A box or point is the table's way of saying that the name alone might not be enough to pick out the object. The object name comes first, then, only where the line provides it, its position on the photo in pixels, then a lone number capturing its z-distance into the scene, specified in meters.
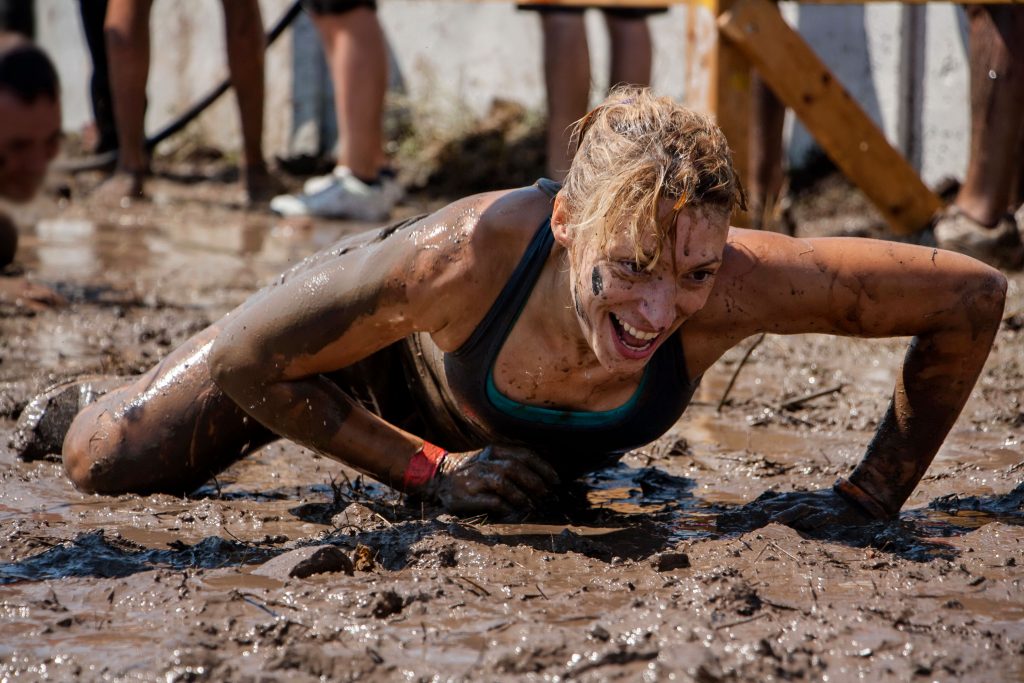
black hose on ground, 17.11
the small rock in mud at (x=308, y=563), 5.24
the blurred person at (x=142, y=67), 14.30
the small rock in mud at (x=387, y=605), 4.84
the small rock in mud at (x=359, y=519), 5.90
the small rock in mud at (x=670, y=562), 5.30
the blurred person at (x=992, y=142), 10.57
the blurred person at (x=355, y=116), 12.85
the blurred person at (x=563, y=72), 12.54
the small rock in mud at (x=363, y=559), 5.36
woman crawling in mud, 5.21
